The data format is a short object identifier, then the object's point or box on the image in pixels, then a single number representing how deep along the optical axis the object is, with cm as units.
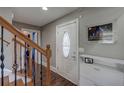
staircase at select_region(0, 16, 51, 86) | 139
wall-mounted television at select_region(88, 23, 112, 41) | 232
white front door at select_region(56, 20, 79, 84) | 342
